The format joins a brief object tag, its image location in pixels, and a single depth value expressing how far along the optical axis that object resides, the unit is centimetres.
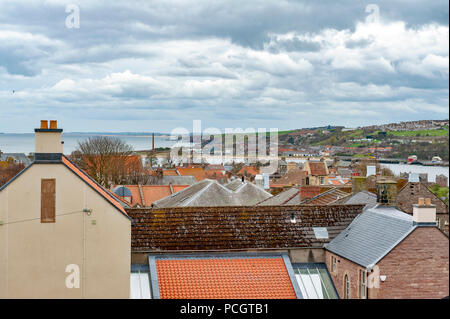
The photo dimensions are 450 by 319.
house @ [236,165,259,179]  9144
